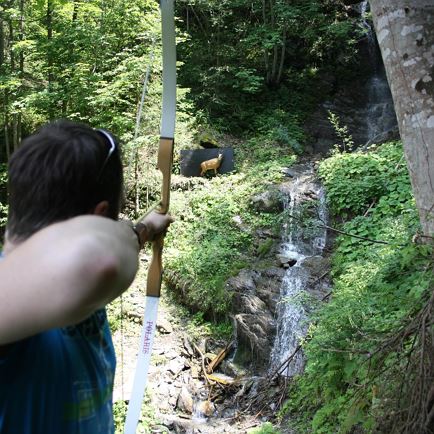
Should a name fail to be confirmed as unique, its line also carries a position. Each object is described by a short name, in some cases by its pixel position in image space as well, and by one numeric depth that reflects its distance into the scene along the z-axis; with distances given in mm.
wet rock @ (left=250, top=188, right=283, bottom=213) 8891
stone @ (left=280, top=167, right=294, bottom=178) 9727
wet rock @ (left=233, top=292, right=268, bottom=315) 7051
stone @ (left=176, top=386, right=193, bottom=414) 6070
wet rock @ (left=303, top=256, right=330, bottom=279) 7275
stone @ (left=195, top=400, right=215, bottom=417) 6044
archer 537
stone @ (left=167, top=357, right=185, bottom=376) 6718
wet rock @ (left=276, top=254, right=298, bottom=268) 7664
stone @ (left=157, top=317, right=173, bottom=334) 7479
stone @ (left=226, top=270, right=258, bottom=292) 7409
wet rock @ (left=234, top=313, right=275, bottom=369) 6668
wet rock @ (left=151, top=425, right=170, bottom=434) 5500
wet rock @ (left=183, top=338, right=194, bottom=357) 7090
